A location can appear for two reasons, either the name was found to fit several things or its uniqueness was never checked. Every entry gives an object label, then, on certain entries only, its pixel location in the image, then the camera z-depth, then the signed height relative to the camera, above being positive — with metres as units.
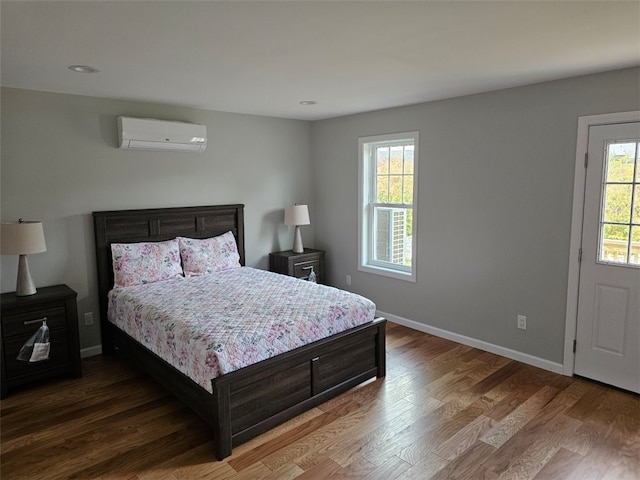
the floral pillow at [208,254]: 4.16 -0.66
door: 2.96 -0.53
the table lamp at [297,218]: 4.98 -0.36
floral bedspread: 2.56 -0.89
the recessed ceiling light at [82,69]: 2.73 +0.78
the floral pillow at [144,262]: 3.76 -0.67
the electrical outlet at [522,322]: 3.59 -1.15
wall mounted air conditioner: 3.77 +0.49
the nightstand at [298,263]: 4.90 -0.88
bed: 2.50 -1.23
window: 4.48 -0.20
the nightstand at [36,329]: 3.09 -1.07
